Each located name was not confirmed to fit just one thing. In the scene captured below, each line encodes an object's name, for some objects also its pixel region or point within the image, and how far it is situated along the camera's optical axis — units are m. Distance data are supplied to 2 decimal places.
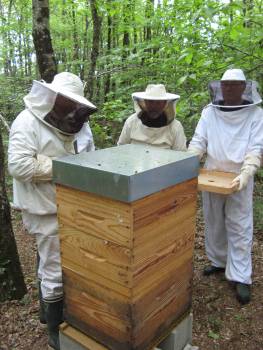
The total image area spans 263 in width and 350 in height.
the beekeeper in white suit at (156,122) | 3.32
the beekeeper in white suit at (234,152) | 3.31
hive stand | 2.19
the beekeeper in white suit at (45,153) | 2.44
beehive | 1.79
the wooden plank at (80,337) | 2.15
